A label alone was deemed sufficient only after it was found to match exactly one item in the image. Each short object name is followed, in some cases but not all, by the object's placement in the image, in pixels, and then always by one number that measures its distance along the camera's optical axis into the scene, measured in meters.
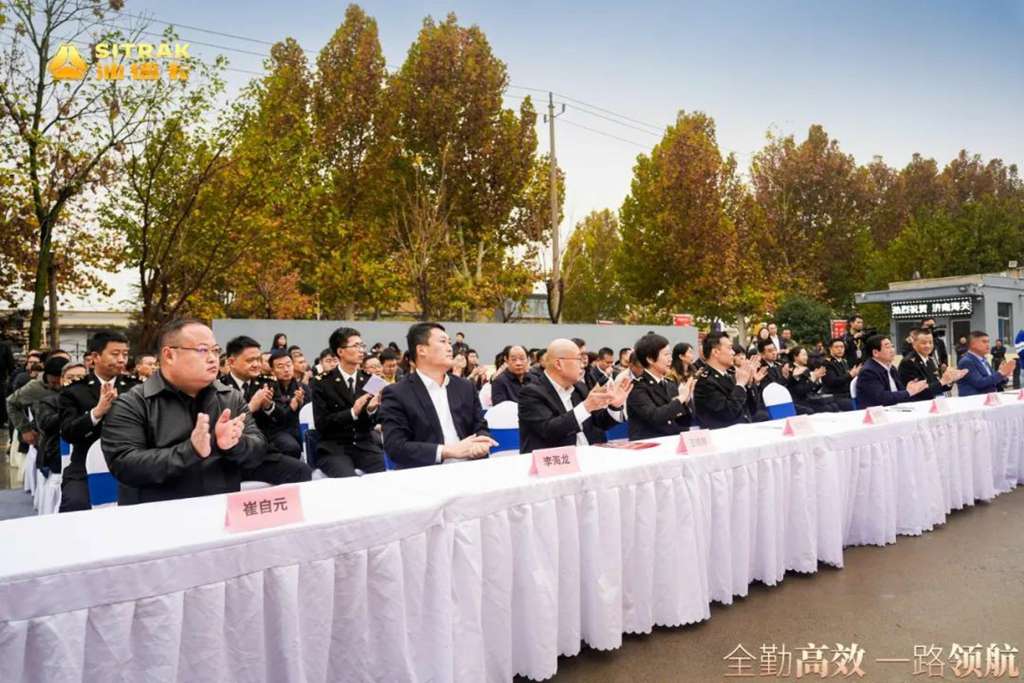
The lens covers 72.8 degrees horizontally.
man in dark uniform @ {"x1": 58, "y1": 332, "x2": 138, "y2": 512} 3.84
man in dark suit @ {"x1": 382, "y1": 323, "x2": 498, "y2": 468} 3.42
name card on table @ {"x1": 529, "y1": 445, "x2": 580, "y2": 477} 2.67
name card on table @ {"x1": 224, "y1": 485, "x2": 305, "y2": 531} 1.89
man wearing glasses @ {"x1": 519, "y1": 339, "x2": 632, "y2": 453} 3.50
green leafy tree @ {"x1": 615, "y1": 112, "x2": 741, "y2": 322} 24.91
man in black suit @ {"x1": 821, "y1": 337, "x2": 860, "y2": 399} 8.16
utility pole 19.16
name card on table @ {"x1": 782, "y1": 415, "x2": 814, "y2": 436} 3.72
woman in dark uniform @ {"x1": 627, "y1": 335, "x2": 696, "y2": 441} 4.08
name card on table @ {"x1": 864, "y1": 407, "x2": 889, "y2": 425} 4.17
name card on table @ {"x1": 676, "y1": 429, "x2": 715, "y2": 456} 3.16
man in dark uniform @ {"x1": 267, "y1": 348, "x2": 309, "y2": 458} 4.82
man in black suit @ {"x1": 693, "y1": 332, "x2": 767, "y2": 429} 4.55
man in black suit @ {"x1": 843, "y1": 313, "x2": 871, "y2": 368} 10.72
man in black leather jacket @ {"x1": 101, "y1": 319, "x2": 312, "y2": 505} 2.40
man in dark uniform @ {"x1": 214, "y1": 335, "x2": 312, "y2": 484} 4.00
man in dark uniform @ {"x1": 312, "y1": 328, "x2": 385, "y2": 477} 4.61
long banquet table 1.65
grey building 20.95
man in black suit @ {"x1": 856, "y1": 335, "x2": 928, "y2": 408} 5.61
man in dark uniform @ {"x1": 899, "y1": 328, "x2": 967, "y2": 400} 6.02
